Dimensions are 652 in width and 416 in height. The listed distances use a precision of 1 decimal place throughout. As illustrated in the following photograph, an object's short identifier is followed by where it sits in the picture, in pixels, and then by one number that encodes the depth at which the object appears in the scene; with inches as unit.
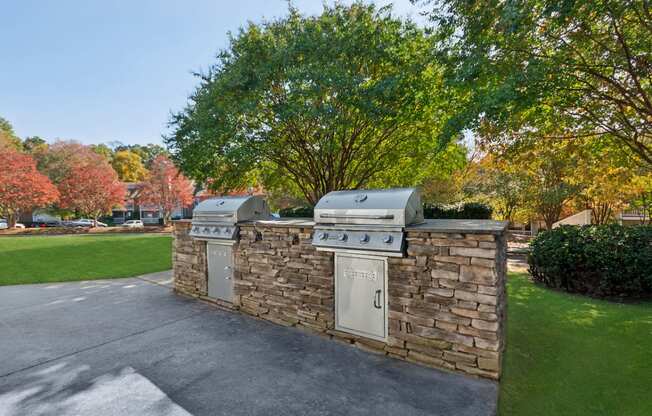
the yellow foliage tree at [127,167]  1585.9
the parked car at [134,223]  1147.2
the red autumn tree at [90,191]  881.5
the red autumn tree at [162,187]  976.9
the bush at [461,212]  398.6
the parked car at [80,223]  1198.3
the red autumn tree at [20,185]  753.6
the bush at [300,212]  539.5
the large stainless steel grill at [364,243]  137.5
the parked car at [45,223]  1298.0
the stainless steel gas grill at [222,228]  207.6
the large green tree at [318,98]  277.4
